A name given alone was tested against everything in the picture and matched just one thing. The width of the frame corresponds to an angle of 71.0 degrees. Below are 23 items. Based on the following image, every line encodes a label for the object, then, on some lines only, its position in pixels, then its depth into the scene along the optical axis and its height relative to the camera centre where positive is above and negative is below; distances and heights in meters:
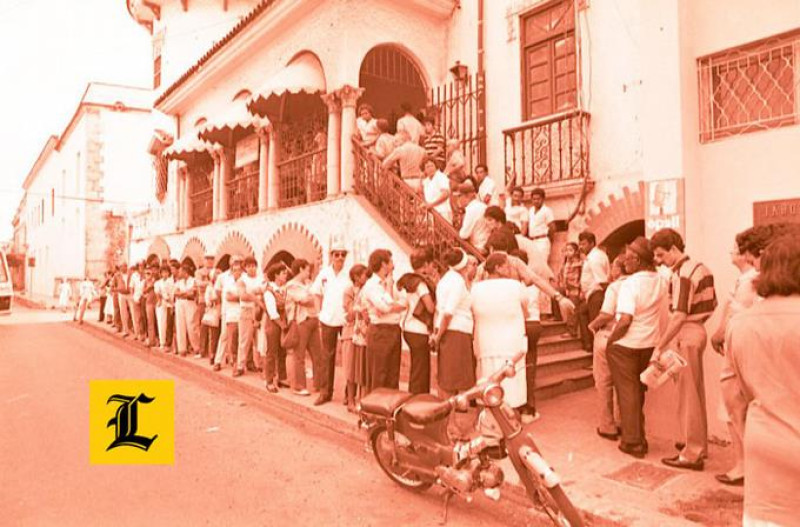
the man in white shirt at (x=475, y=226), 7.34 +0.71
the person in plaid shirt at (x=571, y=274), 7.80 +0.07
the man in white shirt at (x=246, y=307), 8.83 -0.40
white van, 20.48 -0.18
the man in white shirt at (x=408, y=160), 8.74 +1.88
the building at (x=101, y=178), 28.58 +5.68
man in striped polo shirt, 4.59 -0.48
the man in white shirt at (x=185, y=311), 10.92 -0.58
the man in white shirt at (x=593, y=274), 7.24 +0.06
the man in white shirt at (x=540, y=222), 8.38 +0.86
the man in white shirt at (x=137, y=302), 13.77 -0.50
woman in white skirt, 4.95 -0.34
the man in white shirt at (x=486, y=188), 8.54 +1.41
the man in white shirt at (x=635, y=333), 4.83 -0.48
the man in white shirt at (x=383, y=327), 6.05 -0.51
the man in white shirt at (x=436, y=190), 7.97 +1.29
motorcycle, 3.43 -1.19
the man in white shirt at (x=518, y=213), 8.51 +1.01
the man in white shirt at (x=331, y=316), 7.02 -0.45
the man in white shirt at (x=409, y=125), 9.26 +2.57
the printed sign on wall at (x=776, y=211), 4.80 +0.58
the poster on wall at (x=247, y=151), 13.41 +3.20
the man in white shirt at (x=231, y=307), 9.04 -0.41
